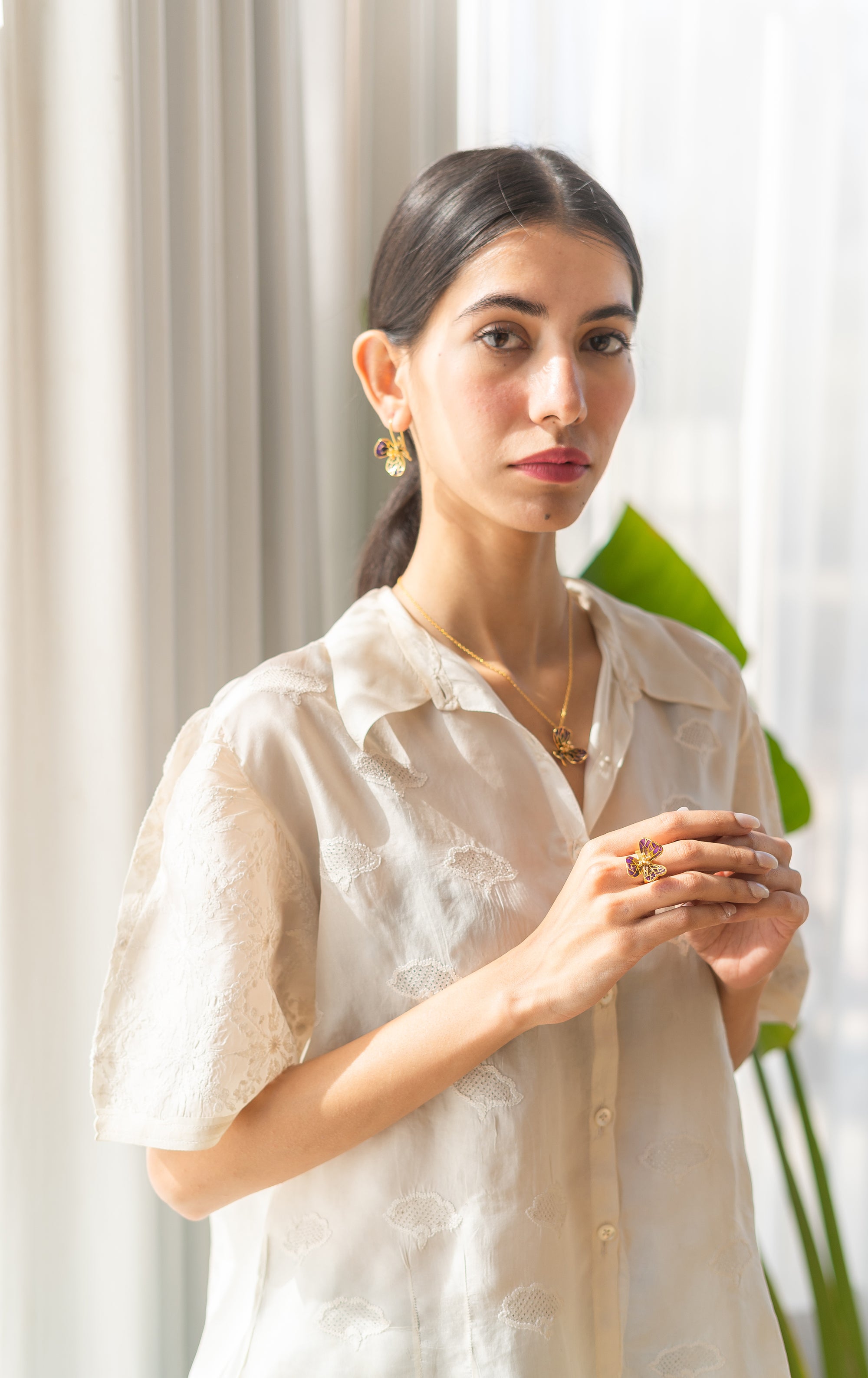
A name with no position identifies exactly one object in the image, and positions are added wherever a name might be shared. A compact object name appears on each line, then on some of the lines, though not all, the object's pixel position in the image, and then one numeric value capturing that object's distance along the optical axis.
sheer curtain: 1.64
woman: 0.85
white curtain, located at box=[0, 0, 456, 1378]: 1.07
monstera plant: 1.37
